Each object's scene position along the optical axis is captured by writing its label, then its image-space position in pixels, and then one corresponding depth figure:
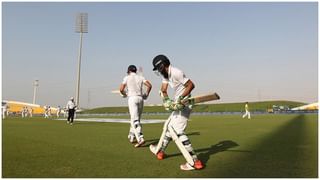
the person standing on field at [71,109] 21.03
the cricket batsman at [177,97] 5.66
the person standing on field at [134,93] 8.91
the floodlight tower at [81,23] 52.66
